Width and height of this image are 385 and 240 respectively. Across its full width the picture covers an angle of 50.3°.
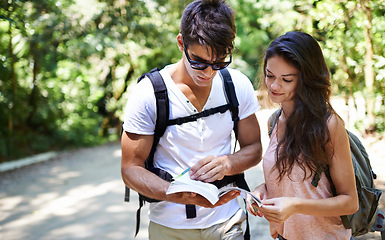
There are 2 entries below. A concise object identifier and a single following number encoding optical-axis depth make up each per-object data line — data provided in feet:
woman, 5.98
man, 6.84
